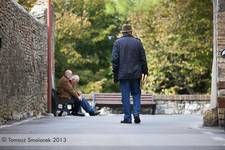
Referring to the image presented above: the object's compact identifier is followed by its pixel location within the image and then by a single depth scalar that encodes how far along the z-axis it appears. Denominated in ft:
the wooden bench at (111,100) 82.02
